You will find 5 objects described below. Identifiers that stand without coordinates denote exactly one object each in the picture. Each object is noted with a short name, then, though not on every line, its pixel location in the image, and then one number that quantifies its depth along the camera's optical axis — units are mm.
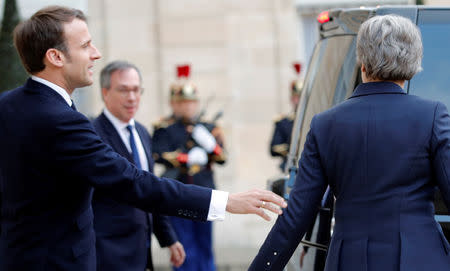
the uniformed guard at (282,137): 17469
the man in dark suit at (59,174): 5582
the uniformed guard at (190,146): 14695
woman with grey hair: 5133
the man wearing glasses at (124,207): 7836
